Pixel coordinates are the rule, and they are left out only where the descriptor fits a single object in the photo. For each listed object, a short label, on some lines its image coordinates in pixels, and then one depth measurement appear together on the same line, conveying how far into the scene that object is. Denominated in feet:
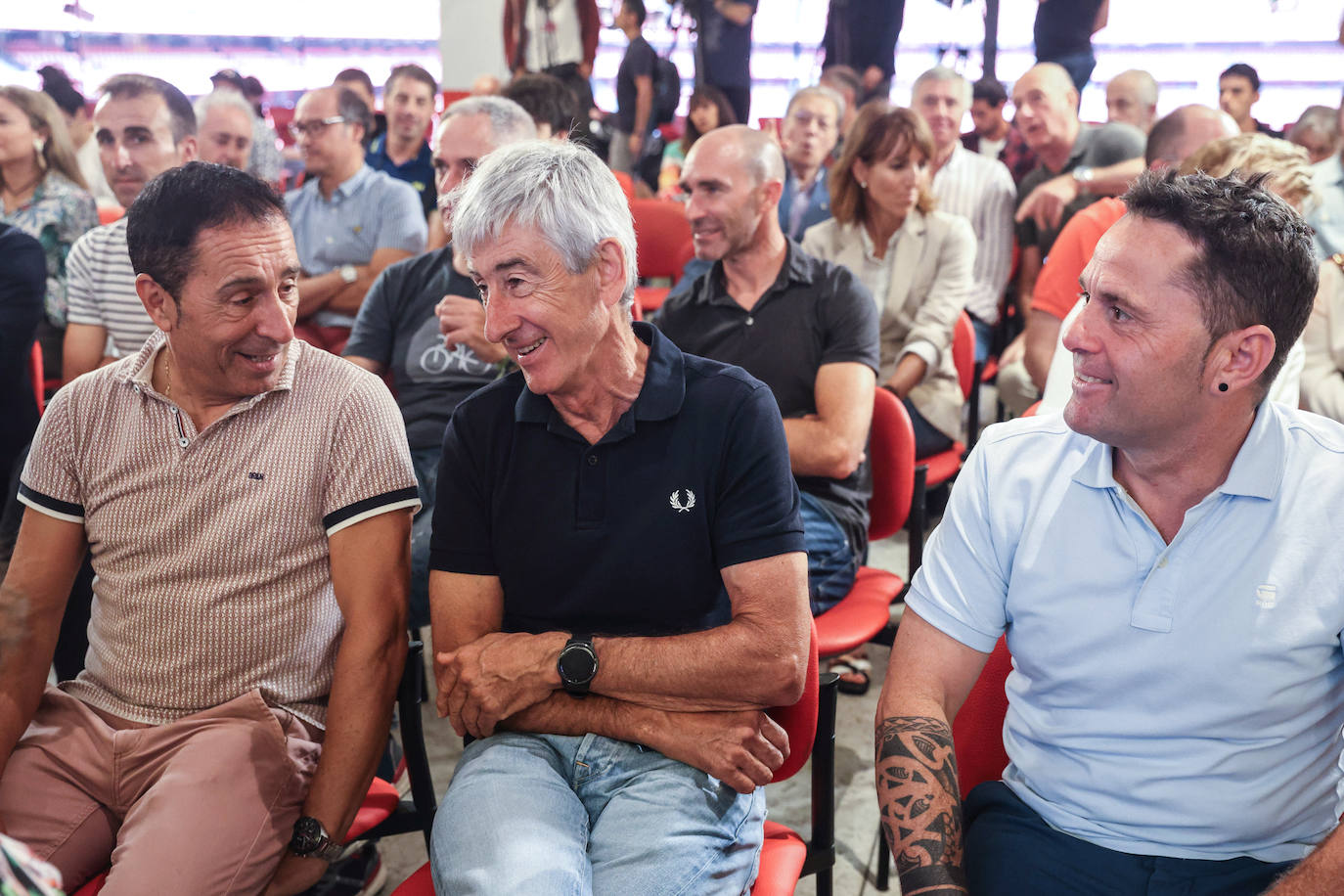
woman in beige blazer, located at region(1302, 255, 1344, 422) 8.53
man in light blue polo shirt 4.03
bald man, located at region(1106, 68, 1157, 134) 17.12
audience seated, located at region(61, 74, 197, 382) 9.16
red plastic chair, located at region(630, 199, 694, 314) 14.55
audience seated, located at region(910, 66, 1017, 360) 14.17
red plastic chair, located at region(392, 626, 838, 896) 4.61
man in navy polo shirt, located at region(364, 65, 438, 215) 16.93
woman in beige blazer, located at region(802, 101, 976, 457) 10.71
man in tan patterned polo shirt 4.90
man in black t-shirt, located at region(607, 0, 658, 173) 22.11
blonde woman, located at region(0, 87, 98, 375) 11.24
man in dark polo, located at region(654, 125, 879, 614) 7.59
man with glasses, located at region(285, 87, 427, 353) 11.80
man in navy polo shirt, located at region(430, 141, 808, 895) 4.67
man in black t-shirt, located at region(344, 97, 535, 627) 8.72
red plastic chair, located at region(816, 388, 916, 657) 7.28
